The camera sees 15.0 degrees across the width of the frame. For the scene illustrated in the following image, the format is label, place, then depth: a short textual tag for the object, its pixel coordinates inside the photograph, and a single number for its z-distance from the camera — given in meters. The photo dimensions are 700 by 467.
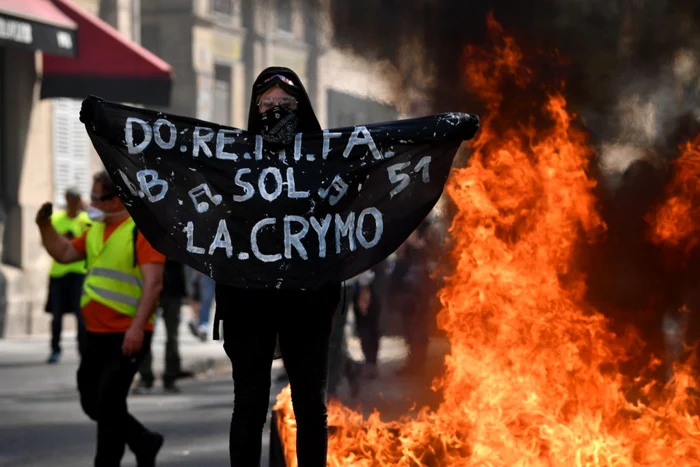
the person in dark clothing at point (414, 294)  14.16
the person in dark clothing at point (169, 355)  21.54
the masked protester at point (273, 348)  8.66
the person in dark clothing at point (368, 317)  15.24
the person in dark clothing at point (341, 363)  14.46
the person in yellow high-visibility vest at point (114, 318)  11.61
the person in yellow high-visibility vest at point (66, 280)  23.89
